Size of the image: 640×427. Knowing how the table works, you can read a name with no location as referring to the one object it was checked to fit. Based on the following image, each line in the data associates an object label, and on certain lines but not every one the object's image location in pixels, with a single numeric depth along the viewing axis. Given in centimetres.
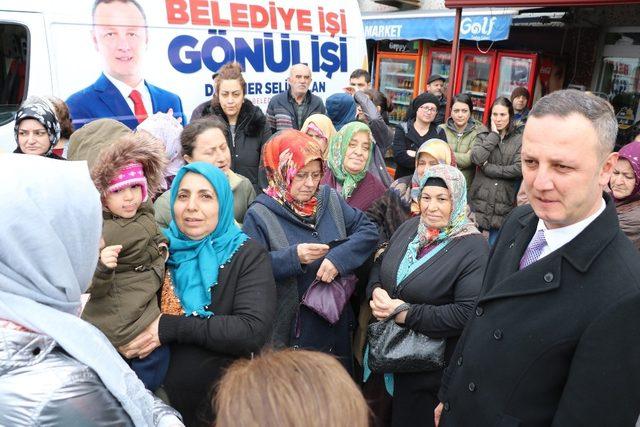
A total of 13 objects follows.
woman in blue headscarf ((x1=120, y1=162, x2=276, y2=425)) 185
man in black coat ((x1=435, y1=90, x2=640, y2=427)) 123
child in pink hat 179
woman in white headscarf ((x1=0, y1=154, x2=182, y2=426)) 98
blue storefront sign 748
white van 391
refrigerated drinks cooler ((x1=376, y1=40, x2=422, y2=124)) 1025
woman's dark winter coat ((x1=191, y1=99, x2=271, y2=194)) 420
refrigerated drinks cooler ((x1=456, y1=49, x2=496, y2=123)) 892
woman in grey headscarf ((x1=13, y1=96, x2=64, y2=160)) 311
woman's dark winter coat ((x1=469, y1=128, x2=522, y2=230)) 483
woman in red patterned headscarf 238
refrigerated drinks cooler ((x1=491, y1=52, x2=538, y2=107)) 795
